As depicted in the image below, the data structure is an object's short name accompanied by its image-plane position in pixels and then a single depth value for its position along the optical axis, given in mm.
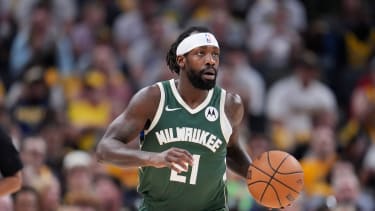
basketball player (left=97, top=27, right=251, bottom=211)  15523
